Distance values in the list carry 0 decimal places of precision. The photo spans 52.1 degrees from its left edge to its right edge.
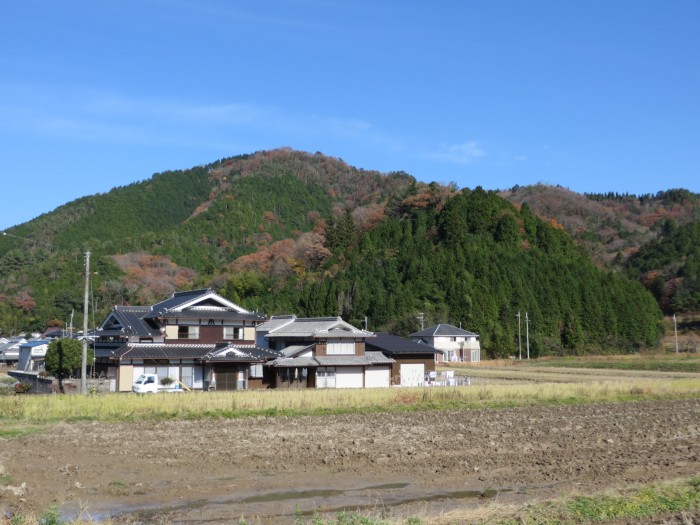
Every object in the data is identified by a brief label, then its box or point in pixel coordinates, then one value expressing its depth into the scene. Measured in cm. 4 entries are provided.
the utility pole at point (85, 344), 2876
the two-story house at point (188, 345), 3588
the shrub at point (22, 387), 3482
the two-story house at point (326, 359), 3881
